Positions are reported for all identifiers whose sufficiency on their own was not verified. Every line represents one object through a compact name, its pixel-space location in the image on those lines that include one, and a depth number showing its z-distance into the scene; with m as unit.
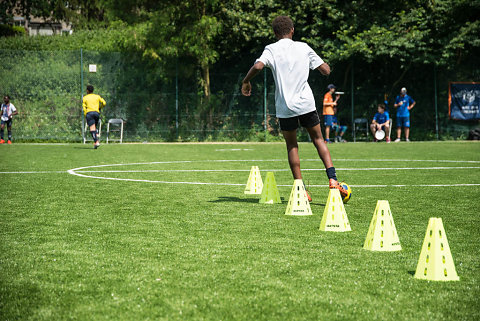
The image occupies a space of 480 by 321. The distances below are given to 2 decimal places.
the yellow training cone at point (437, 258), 3.76
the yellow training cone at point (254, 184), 8.20
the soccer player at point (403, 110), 24.98
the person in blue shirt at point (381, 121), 24.94
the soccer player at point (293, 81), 7.17
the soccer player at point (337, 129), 25.23
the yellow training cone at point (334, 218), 5.39
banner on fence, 26.23
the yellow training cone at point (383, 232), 4.59
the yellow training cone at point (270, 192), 7.28
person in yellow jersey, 20.61
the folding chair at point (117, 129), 24.61
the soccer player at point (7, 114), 23.83
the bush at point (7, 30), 38.84
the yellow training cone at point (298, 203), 6.34
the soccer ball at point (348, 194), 6.91
